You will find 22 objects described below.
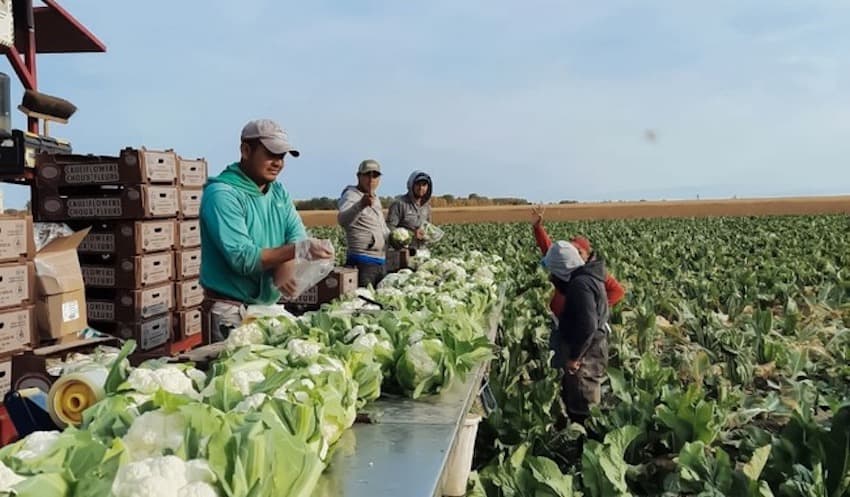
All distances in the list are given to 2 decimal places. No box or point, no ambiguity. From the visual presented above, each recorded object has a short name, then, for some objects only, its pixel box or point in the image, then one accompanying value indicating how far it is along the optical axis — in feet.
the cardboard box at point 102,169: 22.24
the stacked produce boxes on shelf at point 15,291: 15.66
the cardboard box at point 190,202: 24.64
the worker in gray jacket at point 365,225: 22.40
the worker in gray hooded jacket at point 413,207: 27.81
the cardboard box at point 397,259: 25.36
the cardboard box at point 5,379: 15.26
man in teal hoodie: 12.48
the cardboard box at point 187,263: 24.43
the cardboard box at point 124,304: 22.27
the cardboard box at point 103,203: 22.17
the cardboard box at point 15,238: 15.89
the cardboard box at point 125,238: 22.18
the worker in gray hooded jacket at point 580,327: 18.58
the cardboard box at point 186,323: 24.58
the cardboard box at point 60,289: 17.11
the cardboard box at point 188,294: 24.47
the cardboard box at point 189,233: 24.65
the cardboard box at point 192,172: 24.56
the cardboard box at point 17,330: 15.65
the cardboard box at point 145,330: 22.21
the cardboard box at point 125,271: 22.18
